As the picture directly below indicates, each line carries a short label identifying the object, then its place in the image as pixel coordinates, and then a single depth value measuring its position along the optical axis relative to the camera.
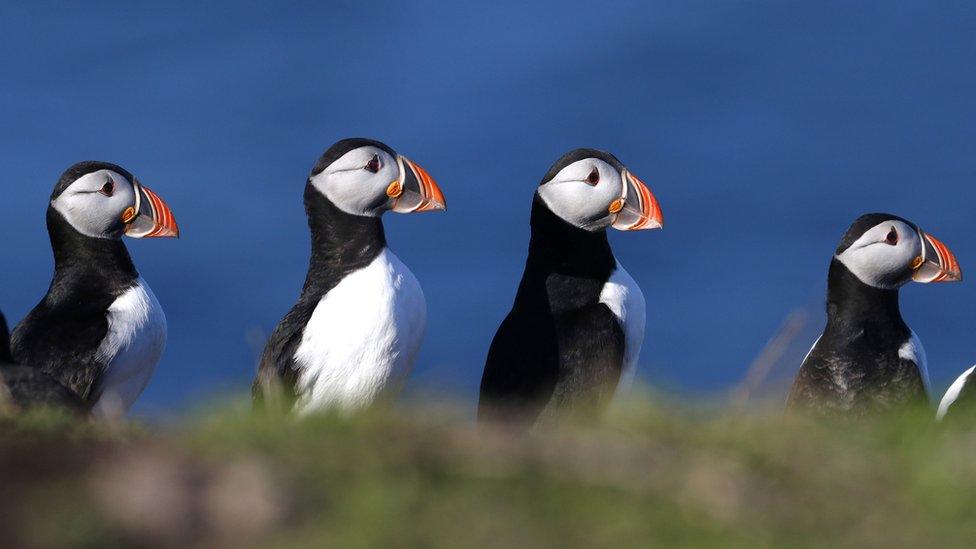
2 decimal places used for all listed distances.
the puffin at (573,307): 19.11
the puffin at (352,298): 19.27
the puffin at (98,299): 20.36
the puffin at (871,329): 19.27
